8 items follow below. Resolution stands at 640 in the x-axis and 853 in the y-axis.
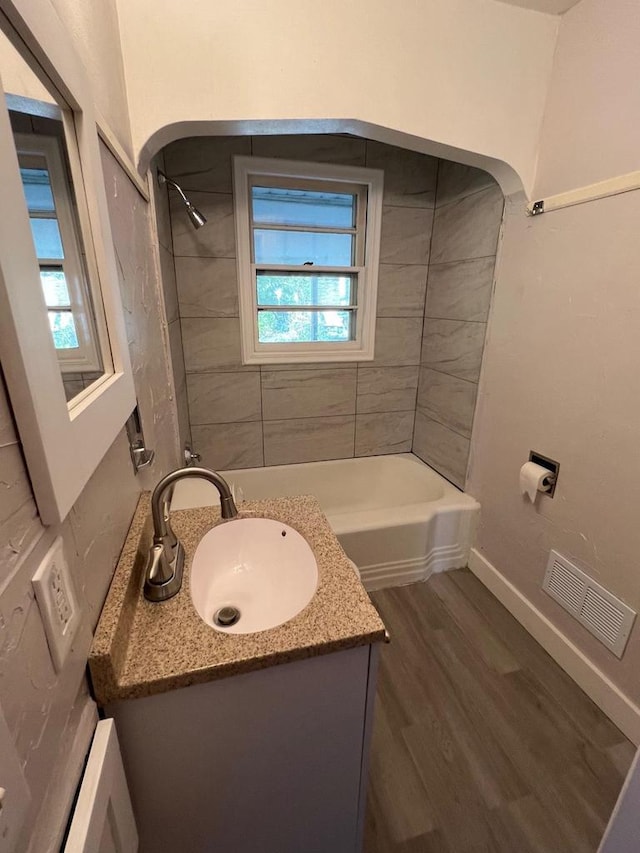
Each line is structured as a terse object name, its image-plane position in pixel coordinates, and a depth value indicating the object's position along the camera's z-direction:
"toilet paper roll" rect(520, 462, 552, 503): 1.55
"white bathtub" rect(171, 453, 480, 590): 1.88
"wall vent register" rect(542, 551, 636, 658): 1.31
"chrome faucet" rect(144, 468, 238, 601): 0.78
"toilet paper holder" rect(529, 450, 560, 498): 1.53
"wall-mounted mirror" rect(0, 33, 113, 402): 0.50
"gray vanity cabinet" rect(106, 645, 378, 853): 0.69
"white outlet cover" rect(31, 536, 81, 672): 0.45
